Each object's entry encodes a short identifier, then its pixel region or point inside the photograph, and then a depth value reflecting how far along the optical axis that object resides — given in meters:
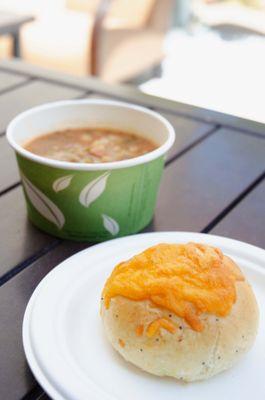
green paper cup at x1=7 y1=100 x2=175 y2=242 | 0.69
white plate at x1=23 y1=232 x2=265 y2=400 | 0.50
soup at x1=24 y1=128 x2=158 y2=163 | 0.78
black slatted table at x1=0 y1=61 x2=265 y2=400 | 0.62
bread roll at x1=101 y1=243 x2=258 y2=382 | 0.52
